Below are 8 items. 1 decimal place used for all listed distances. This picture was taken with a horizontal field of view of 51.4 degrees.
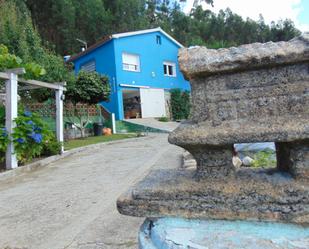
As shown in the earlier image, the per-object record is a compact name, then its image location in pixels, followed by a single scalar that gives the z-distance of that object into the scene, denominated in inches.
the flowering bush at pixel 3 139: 280.3
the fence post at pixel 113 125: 734.5
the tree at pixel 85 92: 615.8
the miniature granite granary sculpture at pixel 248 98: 59.8
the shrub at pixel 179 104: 946.7
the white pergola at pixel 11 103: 289.1
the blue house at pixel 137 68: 821.9
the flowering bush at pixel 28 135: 291.9
